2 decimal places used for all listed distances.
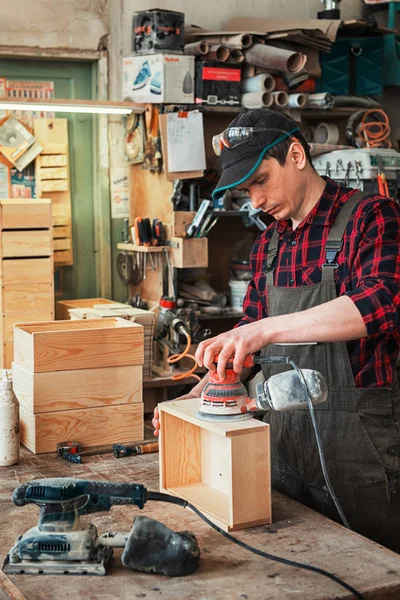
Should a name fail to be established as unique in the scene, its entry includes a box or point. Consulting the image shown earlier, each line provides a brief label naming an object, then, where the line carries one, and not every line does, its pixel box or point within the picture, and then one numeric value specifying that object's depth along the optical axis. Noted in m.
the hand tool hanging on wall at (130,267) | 5.10
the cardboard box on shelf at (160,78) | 4.72
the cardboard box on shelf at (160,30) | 4.74
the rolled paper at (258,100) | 4.87
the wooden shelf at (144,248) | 4.80
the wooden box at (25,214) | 4.52
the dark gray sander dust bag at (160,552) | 1.84
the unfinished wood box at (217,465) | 2.10
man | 2.40
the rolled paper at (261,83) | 4.87
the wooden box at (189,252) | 4.74
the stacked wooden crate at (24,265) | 4.54
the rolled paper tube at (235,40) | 4.80
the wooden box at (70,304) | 4.99
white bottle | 2.68
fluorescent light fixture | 4.34
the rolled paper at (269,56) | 4.85
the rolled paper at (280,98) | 4.89
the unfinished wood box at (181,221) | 4.78
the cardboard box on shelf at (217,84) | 4.82
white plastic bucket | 5.03
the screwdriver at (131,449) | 2.77
